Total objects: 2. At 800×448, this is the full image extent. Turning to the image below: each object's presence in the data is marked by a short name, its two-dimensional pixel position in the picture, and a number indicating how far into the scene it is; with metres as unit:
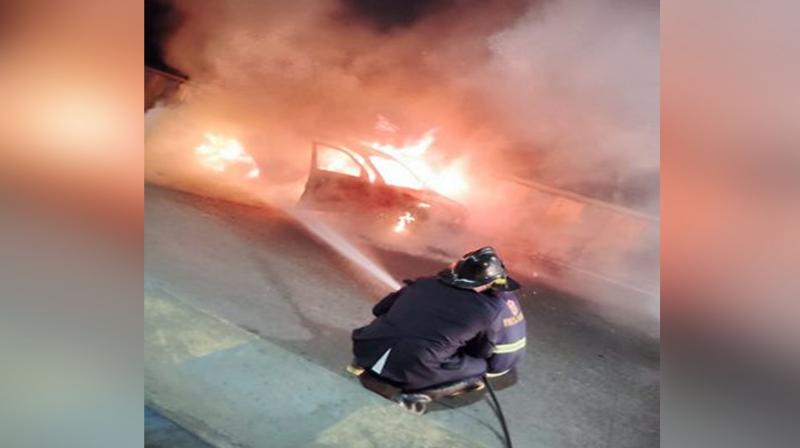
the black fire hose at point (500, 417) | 2.97
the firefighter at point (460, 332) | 3.01
